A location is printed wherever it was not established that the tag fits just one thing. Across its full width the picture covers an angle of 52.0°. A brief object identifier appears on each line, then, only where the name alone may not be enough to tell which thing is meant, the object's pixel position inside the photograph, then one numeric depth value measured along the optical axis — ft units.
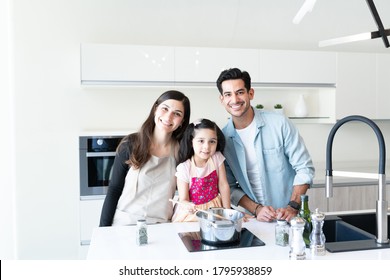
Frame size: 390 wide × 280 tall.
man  7.34
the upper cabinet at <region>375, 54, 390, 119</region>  12.58
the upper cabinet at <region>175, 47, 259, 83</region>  11.29
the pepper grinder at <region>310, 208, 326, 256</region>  4.68
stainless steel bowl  4.98
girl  6.61
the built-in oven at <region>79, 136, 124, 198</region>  10.63
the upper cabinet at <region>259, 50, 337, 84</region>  11.78
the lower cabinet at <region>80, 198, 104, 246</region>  10.77
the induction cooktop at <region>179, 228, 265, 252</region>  4.92
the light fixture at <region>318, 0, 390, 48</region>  5.32
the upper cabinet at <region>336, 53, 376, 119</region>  12.28
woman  6.60
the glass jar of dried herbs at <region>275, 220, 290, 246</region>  4.97
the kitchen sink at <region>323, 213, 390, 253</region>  4.87
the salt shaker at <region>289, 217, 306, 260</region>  4.51
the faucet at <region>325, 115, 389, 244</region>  4.81
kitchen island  4.62
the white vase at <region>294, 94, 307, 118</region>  12.91
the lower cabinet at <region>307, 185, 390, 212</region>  11.39
